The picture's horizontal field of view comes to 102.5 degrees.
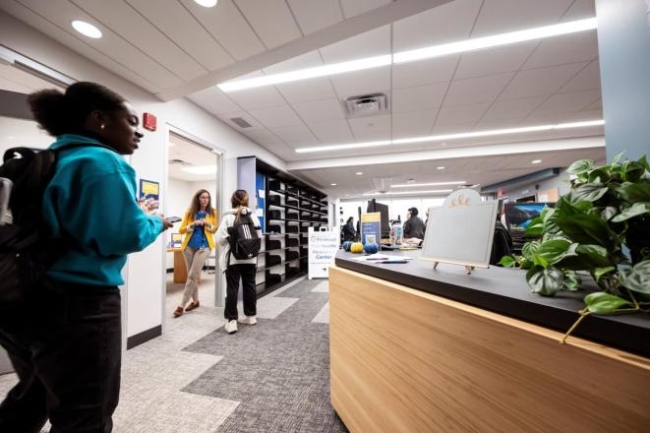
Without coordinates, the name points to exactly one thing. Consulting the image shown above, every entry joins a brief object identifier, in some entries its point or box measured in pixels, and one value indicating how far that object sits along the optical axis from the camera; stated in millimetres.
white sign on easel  890
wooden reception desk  434
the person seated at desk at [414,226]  5586
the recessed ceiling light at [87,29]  1932
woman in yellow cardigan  3521
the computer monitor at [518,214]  3224
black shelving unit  5012
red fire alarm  2746
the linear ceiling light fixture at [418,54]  2395
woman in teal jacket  753
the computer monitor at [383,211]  3506
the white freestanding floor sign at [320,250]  5738
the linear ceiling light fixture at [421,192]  11762
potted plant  478
